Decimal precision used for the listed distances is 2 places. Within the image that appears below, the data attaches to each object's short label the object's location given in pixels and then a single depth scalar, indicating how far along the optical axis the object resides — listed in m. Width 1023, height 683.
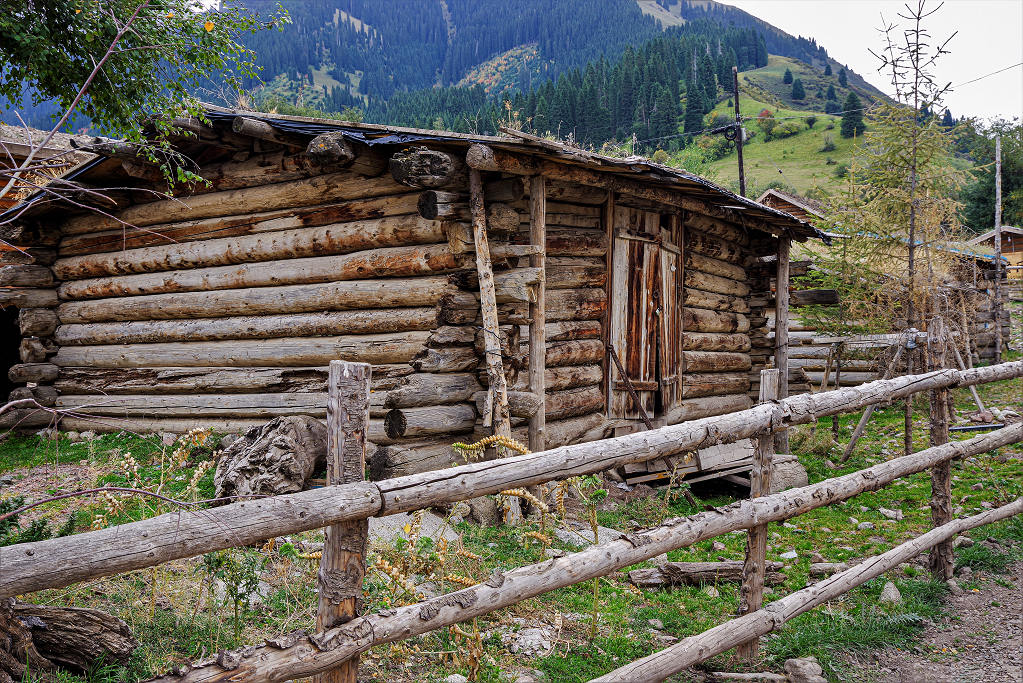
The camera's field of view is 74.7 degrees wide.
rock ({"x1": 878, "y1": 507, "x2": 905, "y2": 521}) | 7.33
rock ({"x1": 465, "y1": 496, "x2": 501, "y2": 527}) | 6.58
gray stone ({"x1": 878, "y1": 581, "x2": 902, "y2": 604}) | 4.79
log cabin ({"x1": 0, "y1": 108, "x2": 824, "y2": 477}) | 7.00
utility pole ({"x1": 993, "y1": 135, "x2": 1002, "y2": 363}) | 17.45
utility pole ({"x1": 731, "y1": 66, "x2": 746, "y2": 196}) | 22.87
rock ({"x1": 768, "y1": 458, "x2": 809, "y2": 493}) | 8.47
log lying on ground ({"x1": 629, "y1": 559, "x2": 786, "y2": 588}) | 5.43
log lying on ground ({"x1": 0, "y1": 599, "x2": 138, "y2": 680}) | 2.80
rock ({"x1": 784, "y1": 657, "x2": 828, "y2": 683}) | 3.64
